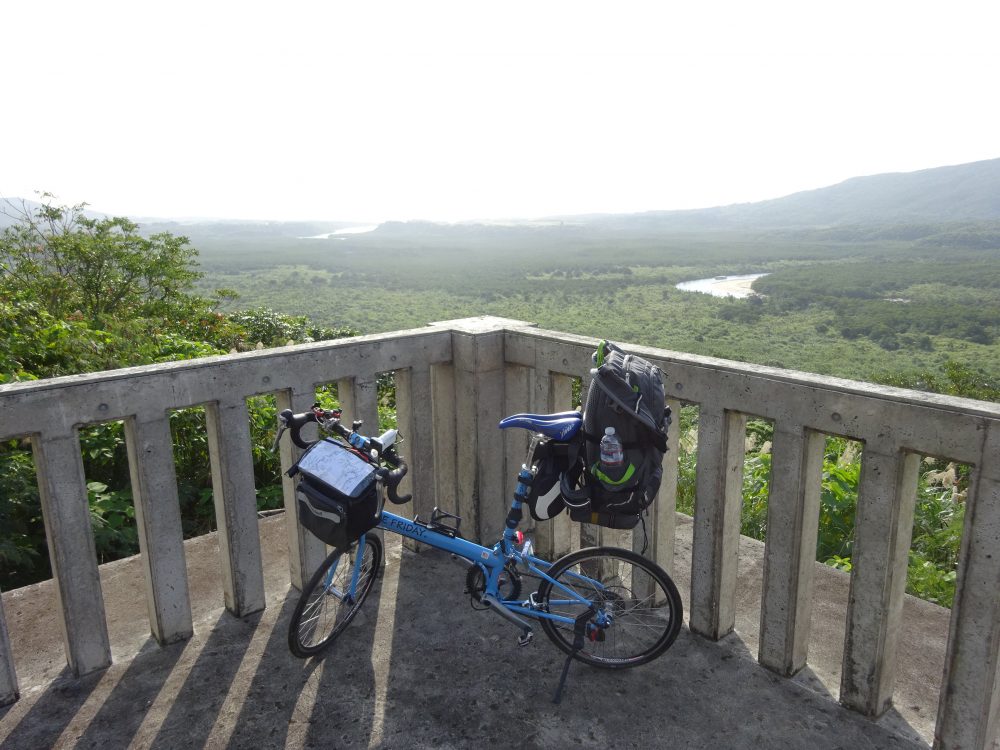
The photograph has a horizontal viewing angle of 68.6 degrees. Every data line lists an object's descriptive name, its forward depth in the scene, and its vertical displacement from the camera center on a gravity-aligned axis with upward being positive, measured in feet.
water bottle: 10.16 -3.13
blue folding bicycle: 11.55 -6.02
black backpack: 10.13 -2.91
